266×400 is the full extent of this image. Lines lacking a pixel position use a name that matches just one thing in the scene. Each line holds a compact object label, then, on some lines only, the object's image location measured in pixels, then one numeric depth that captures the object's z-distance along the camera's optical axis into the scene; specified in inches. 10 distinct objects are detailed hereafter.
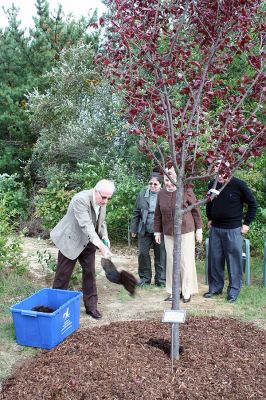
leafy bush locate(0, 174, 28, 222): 464.8
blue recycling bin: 177.0
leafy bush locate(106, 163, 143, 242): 354.6
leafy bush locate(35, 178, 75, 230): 311.0
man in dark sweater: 238.5
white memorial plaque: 153.1
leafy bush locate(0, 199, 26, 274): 262.4
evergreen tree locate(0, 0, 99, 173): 529.5
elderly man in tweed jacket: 198.1
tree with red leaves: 141.7
